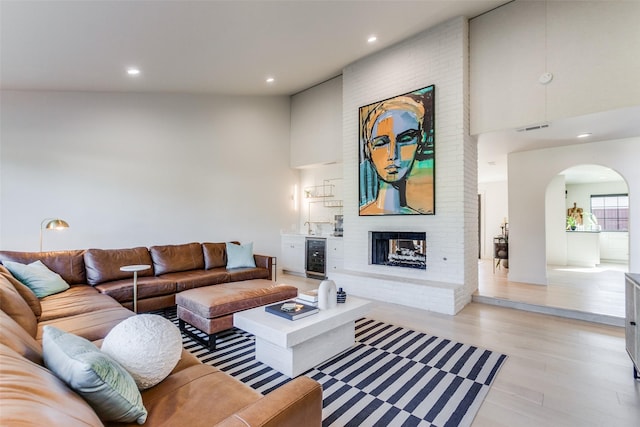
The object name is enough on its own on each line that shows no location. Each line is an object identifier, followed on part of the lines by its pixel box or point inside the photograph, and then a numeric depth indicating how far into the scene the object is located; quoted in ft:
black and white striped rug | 6.35
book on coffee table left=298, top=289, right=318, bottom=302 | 9.40
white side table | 11.13
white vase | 9.06
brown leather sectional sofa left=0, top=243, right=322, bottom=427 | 2.74
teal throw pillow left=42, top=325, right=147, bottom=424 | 3.48
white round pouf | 4.53
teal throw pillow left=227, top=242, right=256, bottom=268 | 15.76
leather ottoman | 9.46
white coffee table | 7.57
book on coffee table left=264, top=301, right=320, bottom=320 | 8.25
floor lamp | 11.85
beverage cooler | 19.70
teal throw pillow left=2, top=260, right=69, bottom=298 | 9.93
